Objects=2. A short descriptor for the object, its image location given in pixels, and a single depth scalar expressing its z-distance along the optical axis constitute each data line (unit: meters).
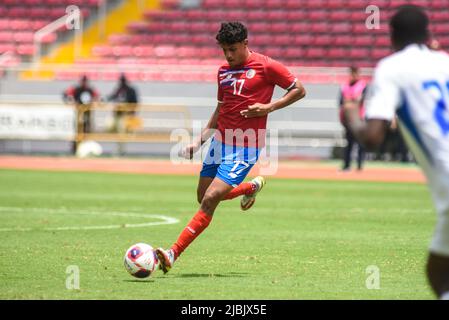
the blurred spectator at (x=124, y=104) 31.28
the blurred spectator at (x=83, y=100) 31.41
